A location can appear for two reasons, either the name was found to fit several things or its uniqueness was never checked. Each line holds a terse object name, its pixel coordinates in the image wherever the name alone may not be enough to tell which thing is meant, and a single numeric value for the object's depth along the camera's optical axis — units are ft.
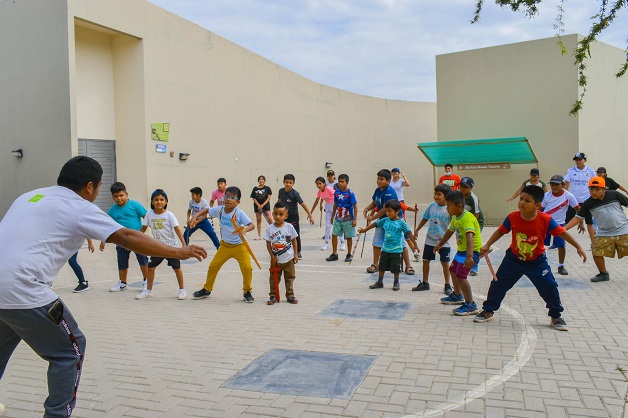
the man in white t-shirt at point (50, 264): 10.35
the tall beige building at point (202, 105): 45.24
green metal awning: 54.24
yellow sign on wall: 47.85
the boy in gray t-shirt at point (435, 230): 25.14
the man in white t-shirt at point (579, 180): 42.86
